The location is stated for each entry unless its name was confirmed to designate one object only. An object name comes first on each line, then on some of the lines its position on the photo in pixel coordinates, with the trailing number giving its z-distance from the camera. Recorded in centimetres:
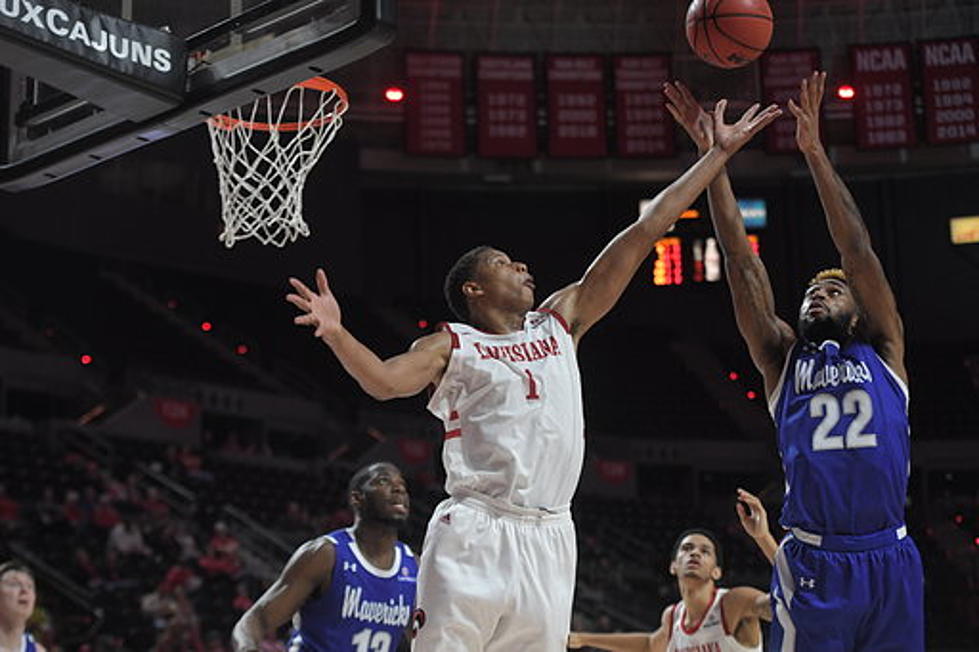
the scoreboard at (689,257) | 1930
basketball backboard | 460
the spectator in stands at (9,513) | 1395
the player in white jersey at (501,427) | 401
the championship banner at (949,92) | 1678
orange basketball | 573
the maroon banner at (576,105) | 1725
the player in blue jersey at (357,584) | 578
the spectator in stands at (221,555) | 1455
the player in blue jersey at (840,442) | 434
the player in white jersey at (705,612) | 663
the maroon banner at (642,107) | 1716
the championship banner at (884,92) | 1697
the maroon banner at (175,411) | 1914
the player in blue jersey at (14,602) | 570
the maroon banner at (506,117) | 1722
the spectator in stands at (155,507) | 1539
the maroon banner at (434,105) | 1705
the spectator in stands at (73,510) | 1453
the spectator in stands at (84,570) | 1355
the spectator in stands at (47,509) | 1435
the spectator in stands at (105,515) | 1468
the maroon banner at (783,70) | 1680
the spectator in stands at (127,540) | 1425
